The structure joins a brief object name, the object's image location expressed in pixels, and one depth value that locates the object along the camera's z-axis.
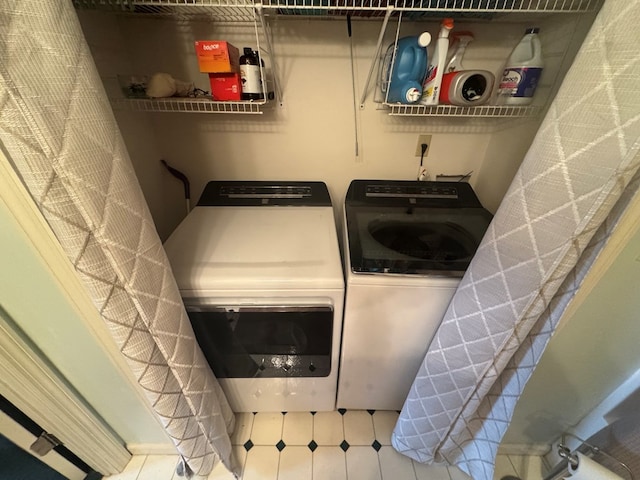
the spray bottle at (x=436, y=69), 0.93
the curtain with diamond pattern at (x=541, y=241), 0.49
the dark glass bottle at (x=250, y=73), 0.96
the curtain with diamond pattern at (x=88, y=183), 0.43
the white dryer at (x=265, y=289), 0.88
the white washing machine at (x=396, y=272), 0.89
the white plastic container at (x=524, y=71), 0.96
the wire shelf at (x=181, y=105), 1.00
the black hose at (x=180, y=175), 1.36
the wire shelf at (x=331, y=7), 0.80
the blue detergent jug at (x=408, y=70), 0.98
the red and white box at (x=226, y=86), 0.96
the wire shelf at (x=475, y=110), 1.01
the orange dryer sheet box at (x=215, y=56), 0.88
